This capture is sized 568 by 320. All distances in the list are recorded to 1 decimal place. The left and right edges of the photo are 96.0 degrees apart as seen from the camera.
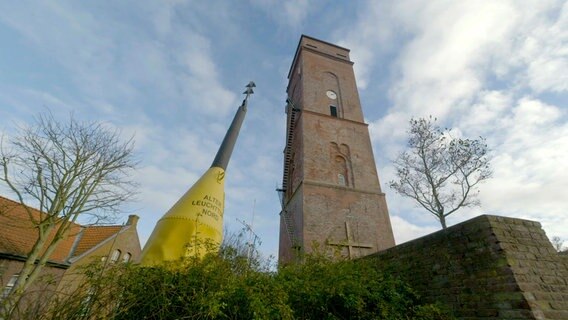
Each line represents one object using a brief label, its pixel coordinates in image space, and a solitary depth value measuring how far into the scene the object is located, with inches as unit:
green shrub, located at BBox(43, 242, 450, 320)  118.0
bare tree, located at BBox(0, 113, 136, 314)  414.6
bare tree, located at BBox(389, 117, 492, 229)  612.4
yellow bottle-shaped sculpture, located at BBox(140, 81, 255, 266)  176.2
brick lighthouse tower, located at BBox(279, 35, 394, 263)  506.6
